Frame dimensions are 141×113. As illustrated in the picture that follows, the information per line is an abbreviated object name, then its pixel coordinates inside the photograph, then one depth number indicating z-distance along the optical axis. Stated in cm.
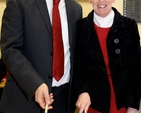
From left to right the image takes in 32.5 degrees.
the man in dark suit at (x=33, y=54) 120
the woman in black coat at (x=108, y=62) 136
